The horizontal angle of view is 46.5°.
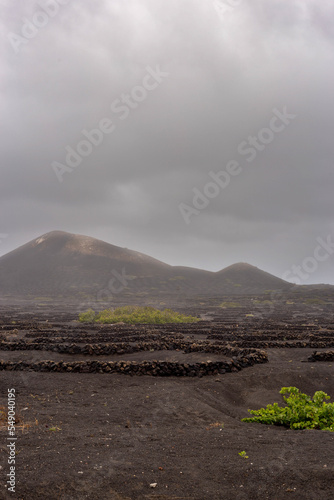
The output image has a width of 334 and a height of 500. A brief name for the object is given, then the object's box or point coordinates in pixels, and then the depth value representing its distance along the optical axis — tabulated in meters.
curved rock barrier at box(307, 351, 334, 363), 21.98
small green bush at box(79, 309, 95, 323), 53.06
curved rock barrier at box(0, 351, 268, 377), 18.58
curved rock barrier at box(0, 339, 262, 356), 23.45
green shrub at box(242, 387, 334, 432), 11.14
